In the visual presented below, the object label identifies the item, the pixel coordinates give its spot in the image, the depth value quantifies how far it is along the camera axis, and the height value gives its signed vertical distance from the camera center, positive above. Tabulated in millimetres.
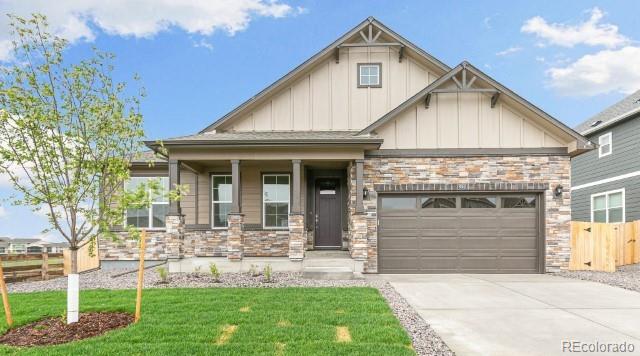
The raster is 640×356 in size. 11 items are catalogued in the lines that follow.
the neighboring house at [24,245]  34906 -4473
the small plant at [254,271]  9838 -1854
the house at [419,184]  10453 +300
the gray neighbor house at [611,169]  15047 +1077
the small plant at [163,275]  8922 -1746
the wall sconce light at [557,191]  10812 +115
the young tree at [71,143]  5340 +693
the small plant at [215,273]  9277 -1786
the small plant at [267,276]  8888 -1819
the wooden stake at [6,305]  5499 -1489
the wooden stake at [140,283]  5664 -1210
